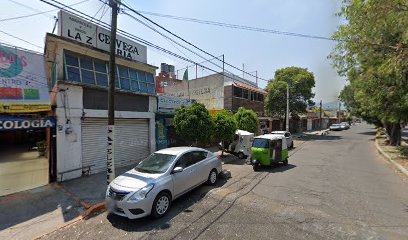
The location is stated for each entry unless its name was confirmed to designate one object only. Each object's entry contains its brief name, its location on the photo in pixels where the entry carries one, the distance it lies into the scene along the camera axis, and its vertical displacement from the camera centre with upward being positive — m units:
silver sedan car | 5.81 -1.85
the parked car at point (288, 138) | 19.81 -1.76
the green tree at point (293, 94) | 31.42 +3.15
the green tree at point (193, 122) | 12.36 -0.28
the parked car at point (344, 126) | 47.91 -1.69
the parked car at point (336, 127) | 46.50 -1.87
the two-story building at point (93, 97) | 9.73 +0.94
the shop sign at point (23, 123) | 7.76 -0.26
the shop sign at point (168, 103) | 14.12 +0.84
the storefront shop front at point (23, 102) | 8.26 +0.52
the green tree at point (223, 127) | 13.74 -0.59
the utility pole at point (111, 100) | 7.80 +0.55
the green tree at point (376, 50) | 7.51 +2.81
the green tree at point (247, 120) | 17.70 -0.22
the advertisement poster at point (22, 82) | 8.40 +1.31
